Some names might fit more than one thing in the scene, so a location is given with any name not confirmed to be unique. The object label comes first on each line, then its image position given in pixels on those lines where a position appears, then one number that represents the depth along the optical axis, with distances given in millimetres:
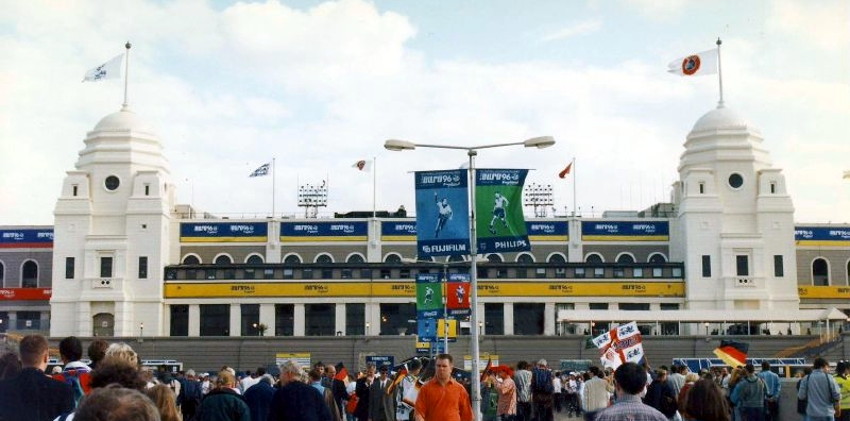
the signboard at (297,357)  63575
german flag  27203
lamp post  22547
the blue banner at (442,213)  24328
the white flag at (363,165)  82312
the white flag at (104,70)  75750
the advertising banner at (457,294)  43594
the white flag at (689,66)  73562
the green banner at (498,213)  24172
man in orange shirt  13742
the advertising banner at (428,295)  42188
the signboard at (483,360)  60175
